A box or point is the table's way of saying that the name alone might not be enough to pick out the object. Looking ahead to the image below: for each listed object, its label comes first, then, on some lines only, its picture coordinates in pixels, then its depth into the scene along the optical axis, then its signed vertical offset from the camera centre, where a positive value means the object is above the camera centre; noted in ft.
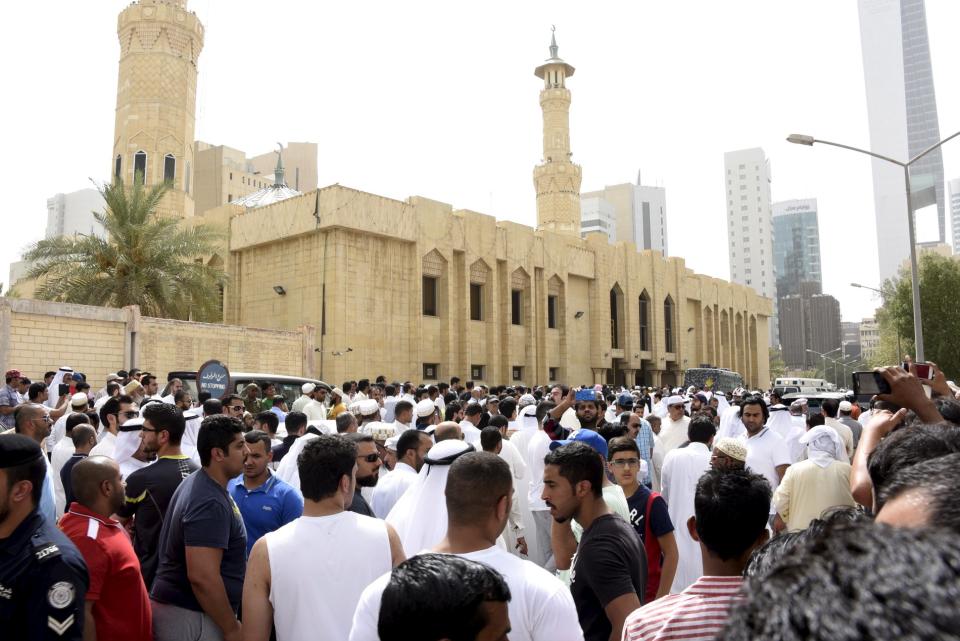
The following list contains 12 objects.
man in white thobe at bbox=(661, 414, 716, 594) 18.15 -2.71
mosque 81.56 +15.89
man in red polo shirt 9.66 -2.51
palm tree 64.59 +11.88
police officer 7.97 -1.98
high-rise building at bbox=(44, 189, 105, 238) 375.25 +98.06
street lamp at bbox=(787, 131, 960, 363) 48.26 +10.29
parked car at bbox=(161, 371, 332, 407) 43.96 +0.64
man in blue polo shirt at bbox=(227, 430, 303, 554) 13.41 -1.97
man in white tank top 9.58 -2.44
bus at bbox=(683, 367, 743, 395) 107.55 +1.24
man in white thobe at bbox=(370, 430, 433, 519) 16.37 -1.91
